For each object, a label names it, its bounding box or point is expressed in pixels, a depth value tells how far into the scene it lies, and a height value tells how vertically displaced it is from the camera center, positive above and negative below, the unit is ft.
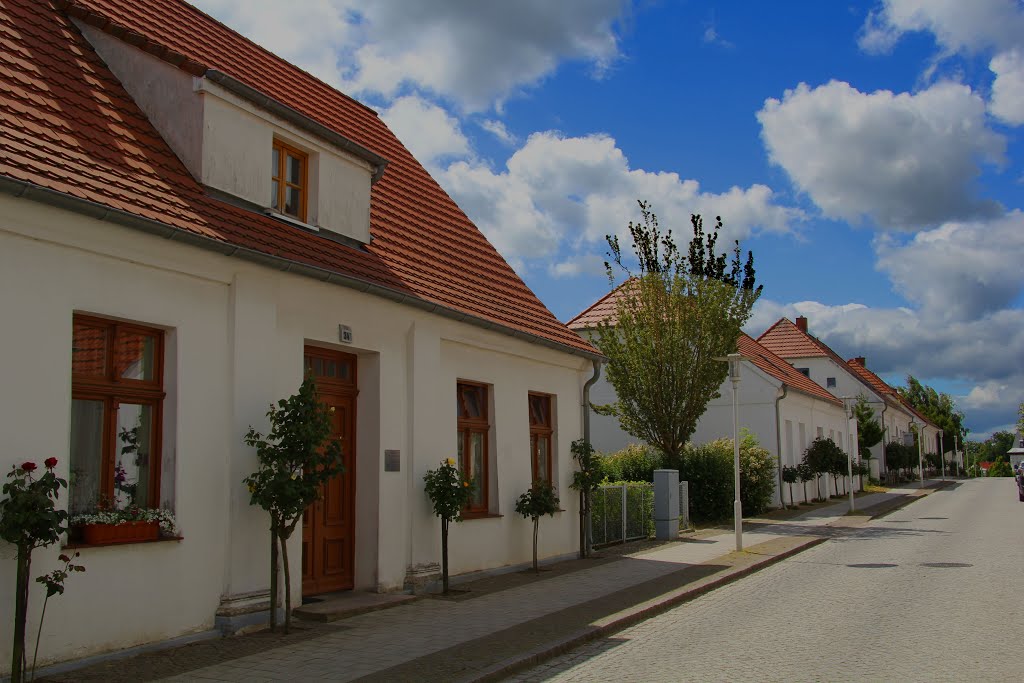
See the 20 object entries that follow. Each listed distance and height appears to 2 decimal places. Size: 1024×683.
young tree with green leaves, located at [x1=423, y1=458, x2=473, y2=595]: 37.99 -2.02
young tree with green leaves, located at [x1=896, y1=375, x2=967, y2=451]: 293.35 +11.03
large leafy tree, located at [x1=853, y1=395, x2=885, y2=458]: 161.99 +1.65
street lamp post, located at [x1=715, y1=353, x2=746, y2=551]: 55.52 -0.32
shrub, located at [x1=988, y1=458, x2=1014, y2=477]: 300.81 -9.93
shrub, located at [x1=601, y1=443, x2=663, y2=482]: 76.74 -1.84
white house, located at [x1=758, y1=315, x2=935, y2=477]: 175.22 +14.65
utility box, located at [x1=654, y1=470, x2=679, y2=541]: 63.77 -4.39
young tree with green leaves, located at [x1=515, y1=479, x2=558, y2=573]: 45.70 -2.91
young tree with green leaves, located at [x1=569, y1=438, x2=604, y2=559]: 52.16 -1.96
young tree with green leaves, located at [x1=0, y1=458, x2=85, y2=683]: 20.72 -1.68
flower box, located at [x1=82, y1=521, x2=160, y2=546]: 24.34 -2.31
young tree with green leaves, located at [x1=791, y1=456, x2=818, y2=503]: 103.12 -3.54
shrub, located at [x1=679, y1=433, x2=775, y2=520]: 76.69 -2.80
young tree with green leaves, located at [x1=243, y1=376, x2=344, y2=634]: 28.40 -0.60
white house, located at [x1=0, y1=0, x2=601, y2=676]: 24.00 +4.09
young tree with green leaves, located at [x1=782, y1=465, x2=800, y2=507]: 97.45 -3.53
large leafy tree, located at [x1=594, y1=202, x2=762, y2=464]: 73.56 +8.43
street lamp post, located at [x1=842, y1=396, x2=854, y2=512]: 85.77 +3.23
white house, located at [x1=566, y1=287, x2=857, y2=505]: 94.32 +3.24
